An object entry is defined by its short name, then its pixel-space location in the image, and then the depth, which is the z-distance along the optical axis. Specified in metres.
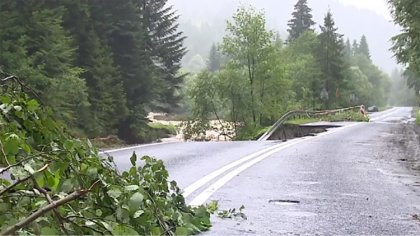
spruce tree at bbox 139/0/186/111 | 35.94
